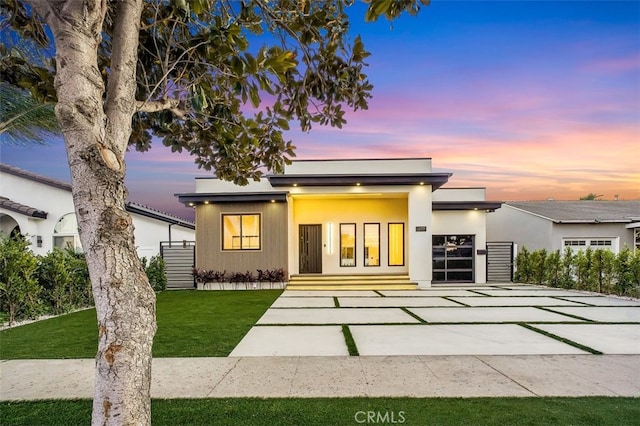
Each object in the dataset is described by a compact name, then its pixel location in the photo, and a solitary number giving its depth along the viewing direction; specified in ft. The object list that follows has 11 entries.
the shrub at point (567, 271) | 40.65
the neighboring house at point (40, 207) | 41.63
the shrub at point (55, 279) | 25.34
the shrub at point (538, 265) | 44.11
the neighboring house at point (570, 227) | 49.32
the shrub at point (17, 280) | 22.07
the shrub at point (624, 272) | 33.76
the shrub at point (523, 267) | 46.14
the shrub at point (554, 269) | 42.04
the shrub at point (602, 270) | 35.63
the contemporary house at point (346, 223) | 41.91
